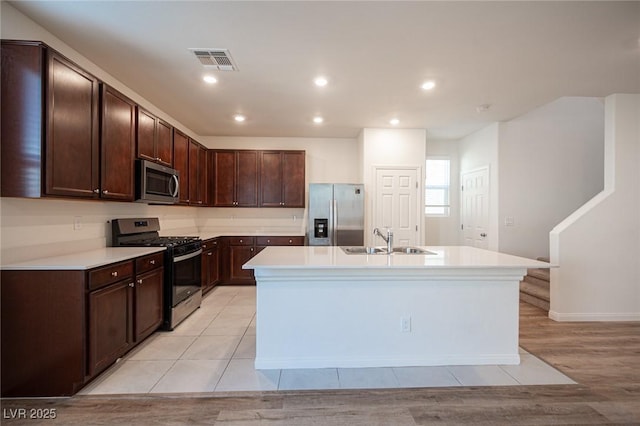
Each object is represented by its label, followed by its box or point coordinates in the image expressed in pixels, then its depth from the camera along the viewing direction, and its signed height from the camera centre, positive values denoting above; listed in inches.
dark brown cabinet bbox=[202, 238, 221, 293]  171.5 -31.2
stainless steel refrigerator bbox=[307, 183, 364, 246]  194.1 +2.6
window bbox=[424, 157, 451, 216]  236.8 +21.7
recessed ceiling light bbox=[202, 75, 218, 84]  124.0 +55.5
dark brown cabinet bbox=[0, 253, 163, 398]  78.4 -31.7
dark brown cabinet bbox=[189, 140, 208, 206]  179.6 +24.0
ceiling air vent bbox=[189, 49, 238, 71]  104.1 +55.5
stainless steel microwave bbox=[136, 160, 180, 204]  122.5 +12.8
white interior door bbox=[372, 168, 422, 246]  199.2 +6.2
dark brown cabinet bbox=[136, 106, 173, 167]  125.2 +33.3
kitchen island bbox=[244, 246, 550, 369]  95.9 -32.8
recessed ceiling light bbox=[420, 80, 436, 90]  128.7 +56.0
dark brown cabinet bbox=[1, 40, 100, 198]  79.0 +24.3
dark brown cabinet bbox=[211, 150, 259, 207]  209.8 +25.4
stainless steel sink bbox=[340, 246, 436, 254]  116.3 -14.6
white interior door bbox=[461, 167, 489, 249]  198.2 +4.6
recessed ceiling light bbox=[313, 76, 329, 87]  124.2 +55.4
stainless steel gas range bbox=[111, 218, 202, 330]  125.1 -21.8
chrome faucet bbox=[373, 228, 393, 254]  112.7 -10.5
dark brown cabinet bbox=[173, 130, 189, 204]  158.7 +28.6
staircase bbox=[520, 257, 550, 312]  154.8 -40.3
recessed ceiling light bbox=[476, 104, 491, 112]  156.7 +56.4
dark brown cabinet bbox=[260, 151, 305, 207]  210.5 +23.4
